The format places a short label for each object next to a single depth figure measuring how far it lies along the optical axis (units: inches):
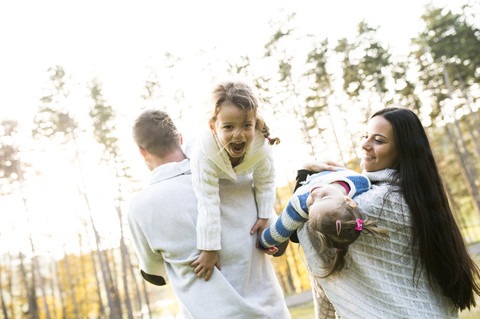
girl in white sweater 86.4
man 86.7
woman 84.1
